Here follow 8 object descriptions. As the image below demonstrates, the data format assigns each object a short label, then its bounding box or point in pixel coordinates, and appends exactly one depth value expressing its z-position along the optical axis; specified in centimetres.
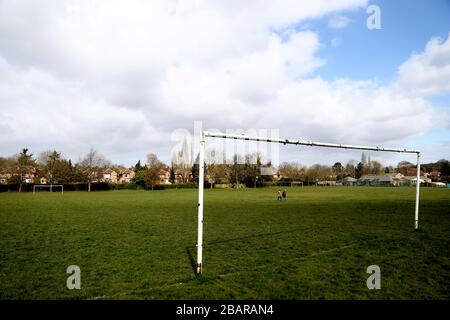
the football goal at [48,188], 5997
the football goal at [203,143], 708
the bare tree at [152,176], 7422
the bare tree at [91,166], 7306
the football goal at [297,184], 9854
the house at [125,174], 14762
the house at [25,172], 6634
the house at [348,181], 12805
